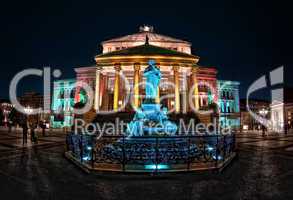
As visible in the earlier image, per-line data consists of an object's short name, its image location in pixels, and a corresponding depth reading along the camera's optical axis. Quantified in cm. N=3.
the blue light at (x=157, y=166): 1390
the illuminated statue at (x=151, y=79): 2305
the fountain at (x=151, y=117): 2108
